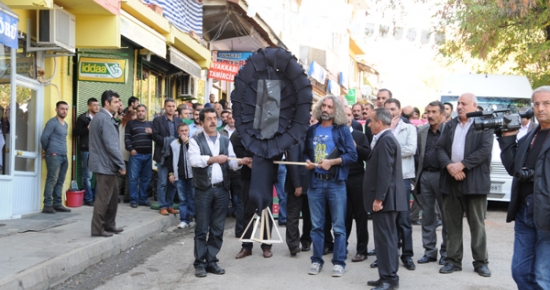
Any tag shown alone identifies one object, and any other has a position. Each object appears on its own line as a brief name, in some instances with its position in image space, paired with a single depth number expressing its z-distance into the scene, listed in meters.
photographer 4.85
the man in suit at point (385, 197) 6.52
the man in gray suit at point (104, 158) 8.75
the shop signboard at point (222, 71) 17.58
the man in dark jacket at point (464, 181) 7.11
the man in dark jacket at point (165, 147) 11.73
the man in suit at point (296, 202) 7.75
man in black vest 7.16
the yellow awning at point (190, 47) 15.34
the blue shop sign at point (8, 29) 8.34
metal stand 7.30
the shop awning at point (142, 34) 12.20
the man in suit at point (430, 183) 8.03
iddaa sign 11.98
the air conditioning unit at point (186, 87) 19.02
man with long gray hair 7.24
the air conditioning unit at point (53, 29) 10.57
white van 16.64
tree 16.61
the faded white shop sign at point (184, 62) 15.31
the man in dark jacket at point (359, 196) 8.15
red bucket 11.84
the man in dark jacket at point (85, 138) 11.86
